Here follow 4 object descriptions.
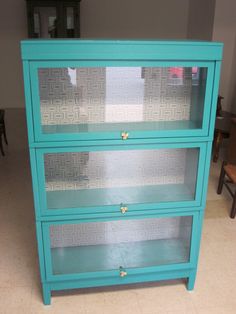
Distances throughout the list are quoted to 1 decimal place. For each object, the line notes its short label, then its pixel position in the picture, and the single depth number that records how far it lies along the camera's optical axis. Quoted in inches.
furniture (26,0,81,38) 223.9
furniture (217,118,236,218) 115.0
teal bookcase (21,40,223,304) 61.1
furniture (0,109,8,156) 166.7
